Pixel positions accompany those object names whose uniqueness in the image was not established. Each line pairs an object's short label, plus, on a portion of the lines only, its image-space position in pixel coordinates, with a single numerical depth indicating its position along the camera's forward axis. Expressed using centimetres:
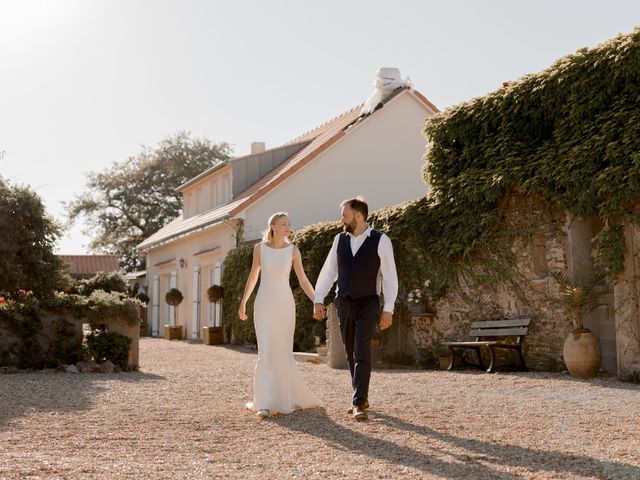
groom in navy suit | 649
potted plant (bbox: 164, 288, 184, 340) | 2464
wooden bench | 1095
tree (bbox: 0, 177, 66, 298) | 1216
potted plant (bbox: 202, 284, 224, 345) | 2067
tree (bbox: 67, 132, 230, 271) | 4419
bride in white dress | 682
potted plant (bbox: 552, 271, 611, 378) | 995
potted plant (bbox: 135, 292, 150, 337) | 2864
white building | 2123
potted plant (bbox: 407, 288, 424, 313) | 1273
